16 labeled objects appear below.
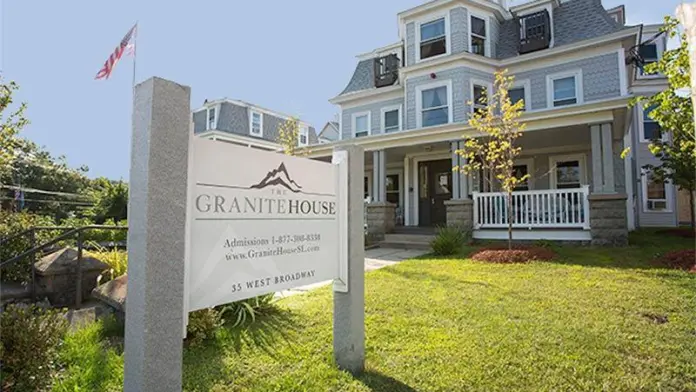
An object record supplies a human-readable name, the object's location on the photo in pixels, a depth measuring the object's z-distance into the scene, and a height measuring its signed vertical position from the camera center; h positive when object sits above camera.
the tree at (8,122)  5.70 +1.45
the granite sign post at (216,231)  1.63 -0.11
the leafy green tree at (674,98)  5.12 +1.77
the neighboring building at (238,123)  22.20 +5.62
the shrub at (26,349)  2.18 -0.85
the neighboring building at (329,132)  25.89 +5.74
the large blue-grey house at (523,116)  8.77 +3.23
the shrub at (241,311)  3.71 -1.04
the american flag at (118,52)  8.92 +3.94
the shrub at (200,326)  3.10 -0.99
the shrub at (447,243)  8.02 -0.70
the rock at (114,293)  3.36 -0.80
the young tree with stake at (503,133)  7.77 +1.74
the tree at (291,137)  11.87 +2.55
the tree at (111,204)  14.55 +0.28
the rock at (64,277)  4.67 -0.85
